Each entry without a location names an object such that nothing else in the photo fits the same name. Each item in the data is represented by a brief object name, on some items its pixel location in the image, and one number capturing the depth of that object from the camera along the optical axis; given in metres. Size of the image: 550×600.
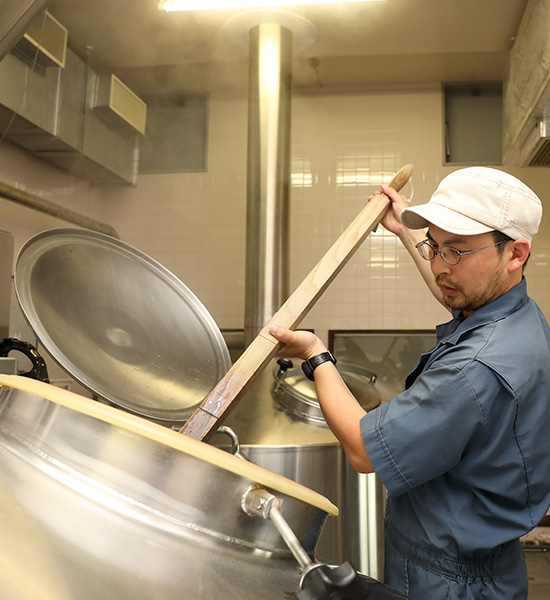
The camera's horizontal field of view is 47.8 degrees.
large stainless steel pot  0.78
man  1.00
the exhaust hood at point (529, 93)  2.77
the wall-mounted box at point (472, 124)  4.26
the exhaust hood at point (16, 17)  1.60
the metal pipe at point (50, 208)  3.17
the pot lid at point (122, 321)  1.39
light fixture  2.85
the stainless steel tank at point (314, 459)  1.94
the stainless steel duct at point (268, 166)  3.09
